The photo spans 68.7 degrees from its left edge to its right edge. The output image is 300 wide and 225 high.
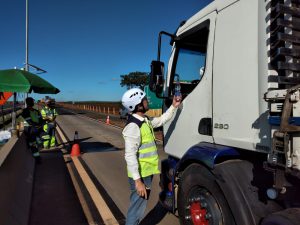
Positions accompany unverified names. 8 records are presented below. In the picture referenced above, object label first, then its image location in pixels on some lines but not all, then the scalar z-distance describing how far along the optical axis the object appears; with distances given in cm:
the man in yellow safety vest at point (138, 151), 236
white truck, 171
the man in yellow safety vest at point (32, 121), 653
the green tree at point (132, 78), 6763
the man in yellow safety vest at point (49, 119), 855
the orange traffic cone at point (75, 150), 749
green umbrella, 544
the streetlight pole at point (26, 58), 1582
